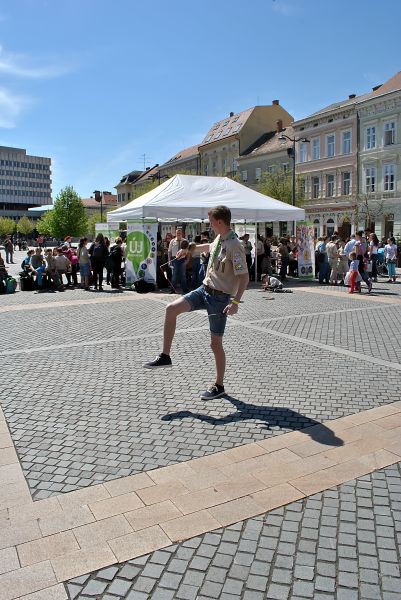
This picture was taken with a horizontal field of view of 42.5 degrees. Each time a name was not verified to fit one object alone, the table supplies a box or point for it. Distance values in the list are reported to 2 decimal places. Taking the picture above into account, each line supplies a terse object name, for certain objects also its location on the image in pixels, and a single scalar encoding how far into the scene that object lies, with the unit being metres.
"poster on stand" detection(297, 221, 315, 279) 18.17
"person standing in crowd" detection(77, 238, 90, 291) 15.81
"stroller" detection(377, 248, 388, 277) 20.64
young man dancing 4.76
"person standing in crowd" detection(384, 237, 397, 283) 17.88
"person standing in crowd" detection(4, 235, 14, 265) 33.28
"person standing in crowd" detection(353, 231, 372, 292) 14.54
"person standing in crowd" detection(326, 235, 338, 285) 17.14
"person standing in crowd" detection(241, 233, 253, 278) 17.03
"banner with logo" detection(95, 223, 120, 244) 29.12
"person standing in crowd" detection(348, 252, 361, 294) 14.42
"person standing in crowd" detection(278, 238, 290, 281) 18.47
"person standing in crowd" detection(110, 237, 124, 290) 16.22
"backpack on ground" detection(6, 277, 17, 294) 15.30
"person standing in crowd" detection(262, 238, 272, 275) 18.06
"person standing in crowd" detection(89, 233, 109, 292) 15.88
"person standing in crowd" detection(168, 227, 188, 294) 14.34
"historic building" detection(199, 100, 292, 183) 58.25
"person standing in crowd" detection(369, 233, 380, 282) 18.17
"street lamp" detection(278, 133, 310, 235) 46.06
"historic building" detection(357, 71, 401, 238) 37.50
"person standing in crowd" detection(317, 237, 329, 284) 17.44
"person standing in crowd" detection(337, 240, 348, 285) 17.12
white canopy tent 15.73
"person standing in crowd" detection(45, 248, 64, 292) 15.88
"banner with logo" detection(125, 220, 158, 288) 15.44
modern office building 127.06
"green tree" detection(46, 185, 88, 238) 78.06
